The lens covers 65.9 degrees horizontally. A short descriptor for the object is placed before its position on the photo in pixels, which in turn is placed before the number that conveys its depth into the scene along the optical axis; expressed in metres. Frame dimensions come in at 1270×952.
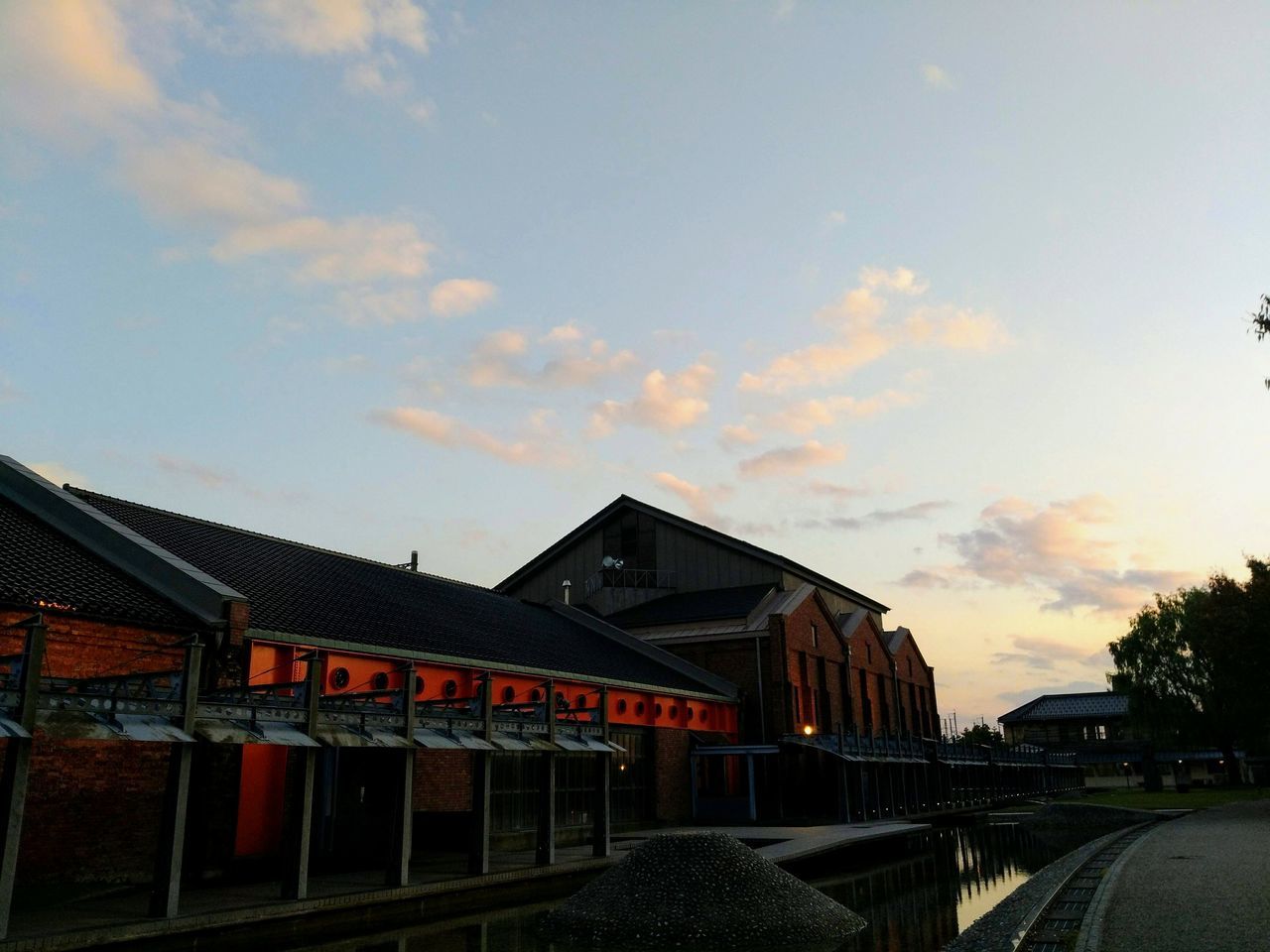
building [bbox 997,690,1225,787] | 81.62
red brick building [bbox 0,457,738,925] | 15.20
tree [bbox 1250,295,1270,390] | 13.93
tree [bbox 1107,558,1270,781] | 55.28
